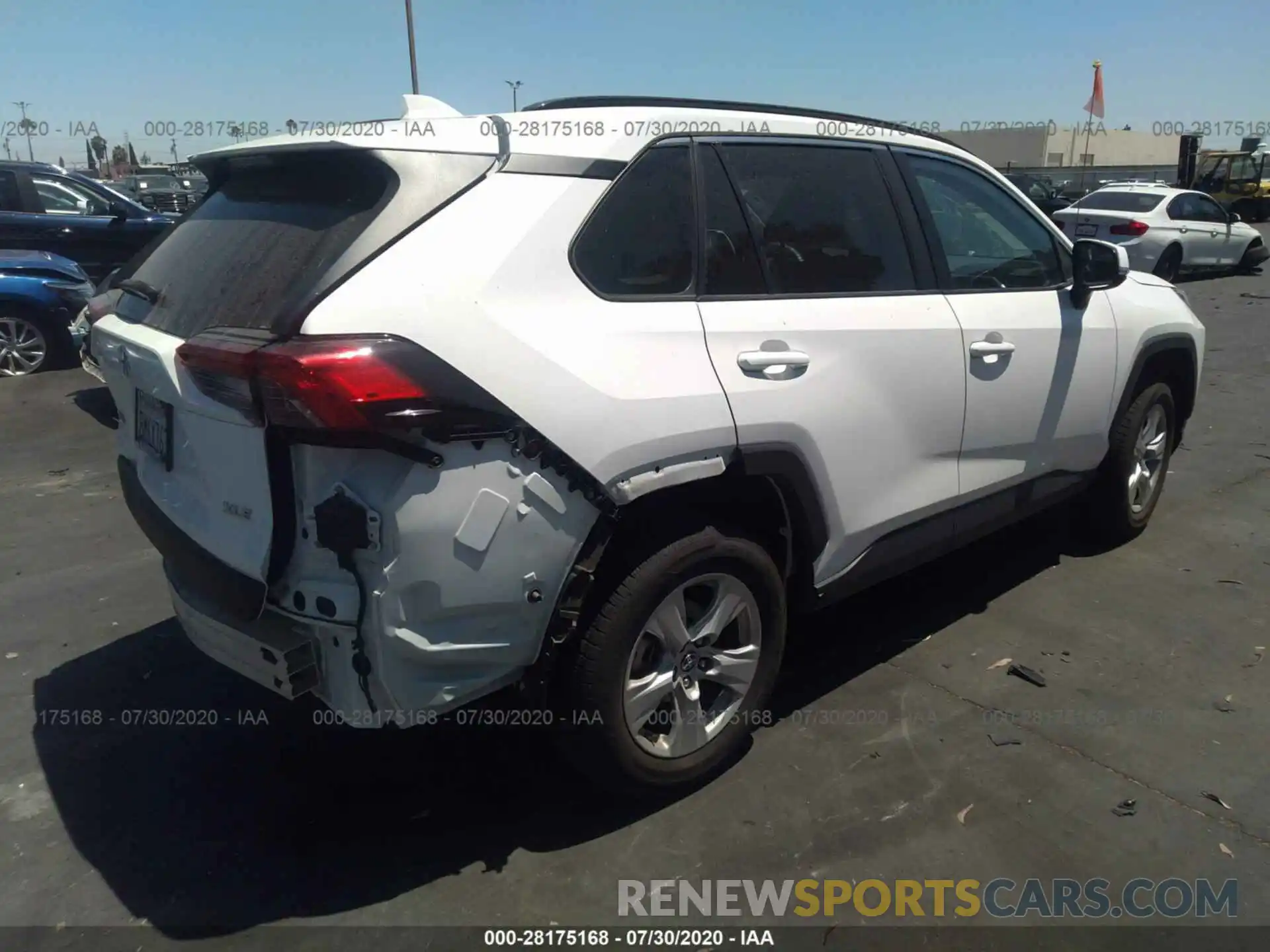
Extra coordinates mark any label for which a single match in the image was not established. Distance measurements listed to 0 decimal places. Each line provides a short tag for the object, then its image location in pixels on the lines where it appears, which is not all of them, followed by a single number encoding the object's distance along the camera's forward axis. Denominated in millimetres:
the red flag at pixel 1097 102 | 31562
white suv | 2258
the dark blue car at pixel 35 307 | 8852
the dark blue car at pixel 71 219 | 10406
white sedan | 15016
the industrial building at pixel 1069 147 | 62406
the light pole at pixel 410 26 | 21078
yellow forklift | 28406
